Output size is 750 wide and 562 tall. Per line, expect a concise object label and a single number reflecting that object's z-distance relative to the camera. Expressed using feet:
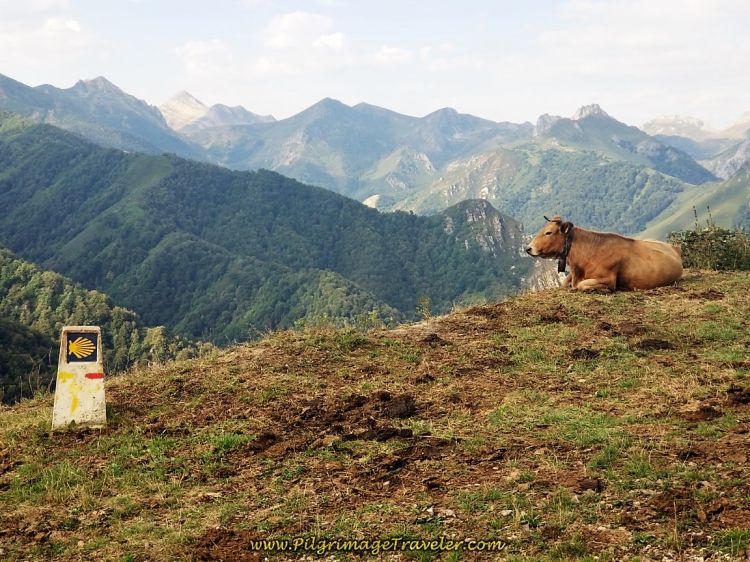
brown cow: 53.01
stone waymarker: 29.81
